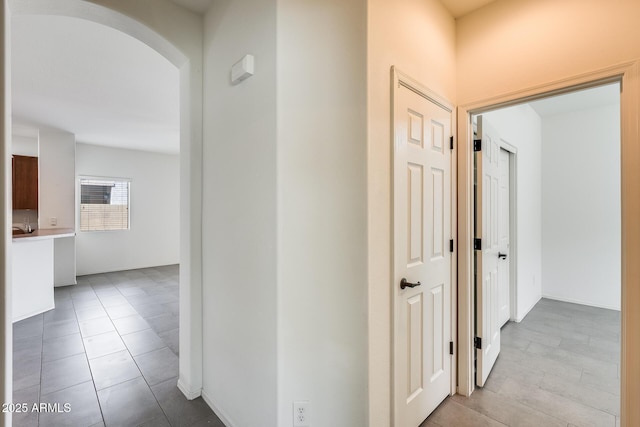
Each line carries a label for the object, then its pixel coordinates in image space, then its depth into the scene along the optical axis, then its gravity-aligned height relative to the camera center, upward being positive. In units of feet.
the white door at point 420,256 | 5.22 -0.85
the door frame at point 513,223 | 10.85 -0.36
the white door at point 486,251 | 7.12 -0.98
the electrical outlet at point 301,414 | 4.76 -3.30
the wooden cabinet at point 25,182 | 17.76 +2.08
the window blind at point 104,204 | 19.45 +0.78
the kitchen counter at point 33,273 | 11.64 -2.46
